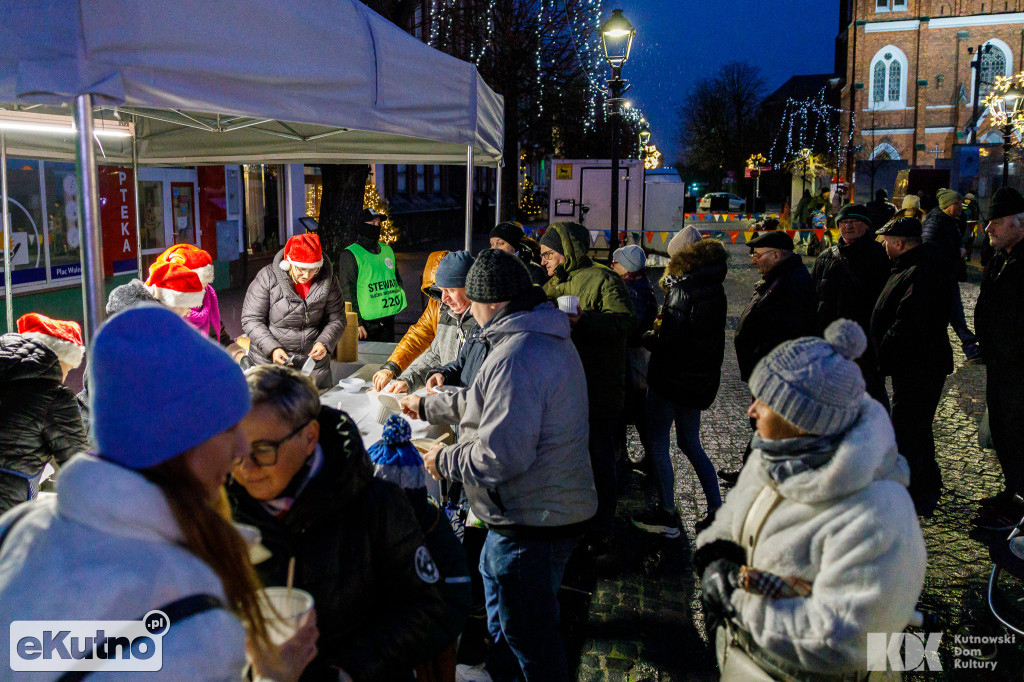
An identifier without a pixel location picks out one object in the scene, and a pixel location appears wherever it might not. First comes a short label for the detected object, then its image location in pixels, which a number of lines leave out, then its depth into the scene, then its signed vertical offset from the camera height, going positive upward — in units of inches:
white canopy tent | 99.7 +29.0
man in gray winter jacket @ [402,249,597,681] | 108.4 -34.1
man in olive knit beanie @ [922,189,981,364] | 222.1 -4.2
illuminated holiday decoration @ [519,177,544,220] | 978.7 +43.5
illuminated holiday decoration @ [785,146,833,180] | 1734.3 +175.3
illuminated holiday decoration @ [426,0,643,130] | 696.4 +205.4
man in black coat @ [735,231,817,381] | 205.0 -17.7
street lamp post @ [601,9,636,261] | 447.8 +113.9
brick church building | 2124.8 +501.9
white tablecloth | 143.0 -36.3
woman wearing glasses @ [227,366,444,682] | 70.2 -28.7
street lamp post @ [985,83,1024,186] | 759.7 +141.5
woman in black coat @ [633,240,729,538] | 187.6 -31.0
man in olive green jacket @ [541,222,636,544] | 179.0 -27.2
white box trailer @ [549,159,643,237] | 797.2 +54.7
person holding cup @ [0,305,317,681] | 44.1 -17.6
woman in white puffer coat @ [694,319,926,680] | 69.5 -28.7
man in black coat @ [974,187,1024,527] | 196.5 -28.1
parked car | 1986.6 +98.7
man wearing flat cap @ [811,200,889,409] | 250.1 -12.2
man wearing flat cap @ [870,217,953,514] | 206.7 -29.3
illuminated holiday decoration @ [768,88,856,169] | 2316.7 +383.3
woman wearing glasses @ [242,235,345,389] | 207.9 -20.0
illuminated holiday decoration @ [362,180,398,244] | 547.1 +24.6
